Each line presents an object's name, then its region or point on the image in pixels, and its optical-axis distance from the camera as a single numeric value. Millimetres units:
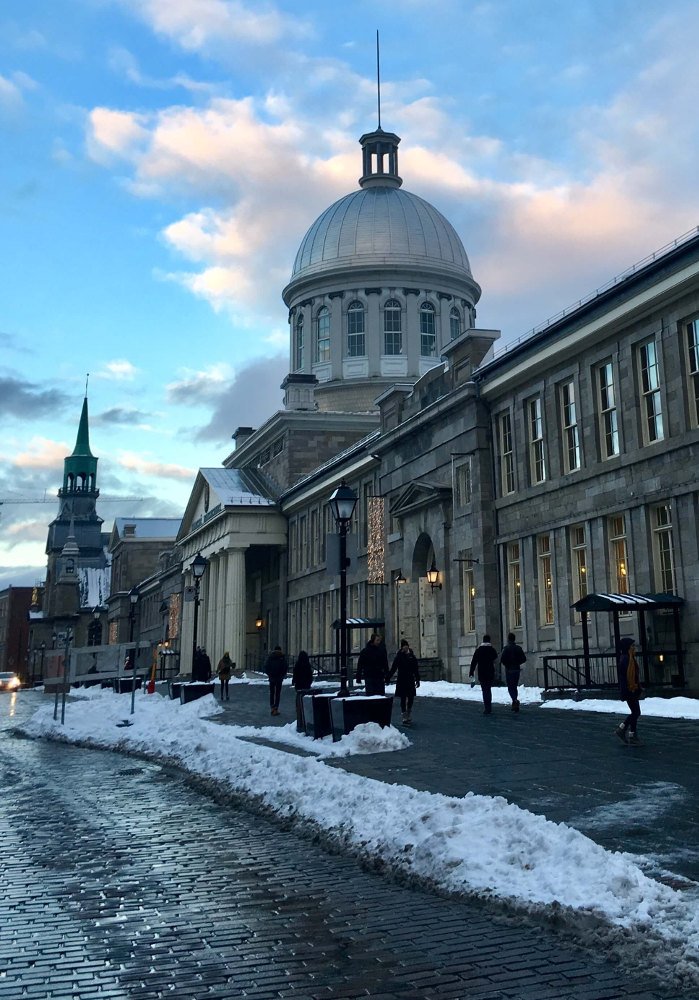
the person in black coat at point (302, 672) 23625
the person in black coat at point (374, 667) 21375
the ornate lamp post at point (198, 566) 35809
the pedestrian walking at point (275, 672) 25797
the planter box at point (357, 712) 16641
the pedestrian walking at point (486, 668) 21938
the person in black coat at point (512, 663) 22250
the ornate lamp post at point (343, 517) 18859
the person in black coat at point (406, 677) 20391
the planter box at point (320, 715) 17297
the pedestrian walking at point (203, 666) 36156
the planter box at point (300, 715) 18781
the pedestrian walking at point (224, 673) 33156
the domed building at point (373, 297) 75188
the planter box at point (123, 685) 39631
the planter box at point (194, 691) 29203
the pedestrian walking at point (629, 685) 15117
